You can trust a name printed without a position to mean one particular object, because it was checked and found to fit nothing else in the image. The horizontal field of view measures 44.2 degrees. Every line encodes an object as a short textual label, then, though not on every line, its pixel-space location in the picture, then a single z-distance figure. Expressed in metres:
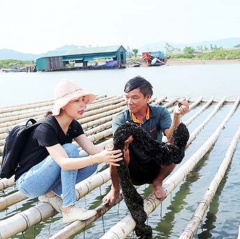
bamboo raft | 1.99
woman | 1.88
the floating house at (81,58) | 32.64
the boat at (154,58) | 36.62
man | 2.19
